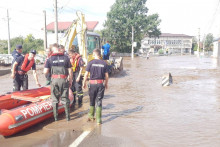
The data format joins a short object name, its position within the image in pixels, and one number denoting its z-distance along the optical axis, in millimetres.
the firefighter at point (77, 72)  7629
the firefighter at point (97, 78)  5871
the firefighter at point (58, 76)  6016
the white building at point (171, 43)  102175
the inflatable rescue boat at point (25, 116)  5043
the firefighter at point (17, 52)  7701
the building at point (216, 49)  47288
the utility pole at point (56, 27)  19686
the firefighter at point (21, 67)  7484
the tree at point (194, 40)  114675
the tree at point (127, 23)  54188
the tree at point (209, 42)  92938
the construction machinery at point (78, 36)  13438
